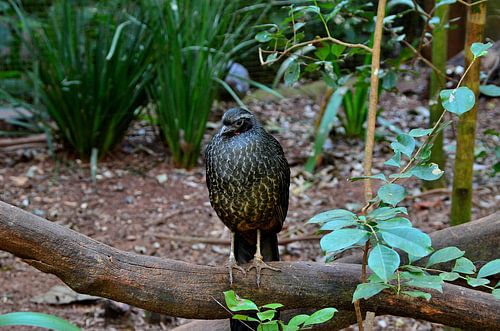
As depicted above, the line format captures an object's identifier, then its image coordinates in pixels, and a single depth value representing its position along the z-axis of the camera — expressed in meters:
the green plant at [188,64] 4.69
